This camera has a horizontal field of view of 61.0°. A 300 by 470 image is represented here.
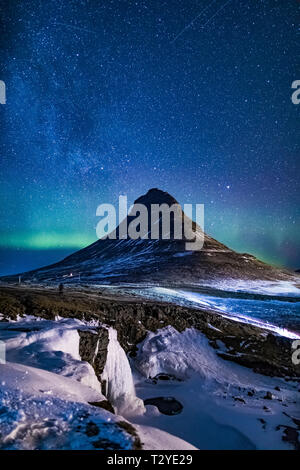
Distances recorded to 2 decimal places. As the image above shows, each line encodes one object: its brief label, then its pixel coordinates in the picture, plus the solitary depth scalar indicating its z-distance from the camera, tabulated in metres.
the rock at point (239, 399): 15.27
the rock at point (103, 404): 6.75
